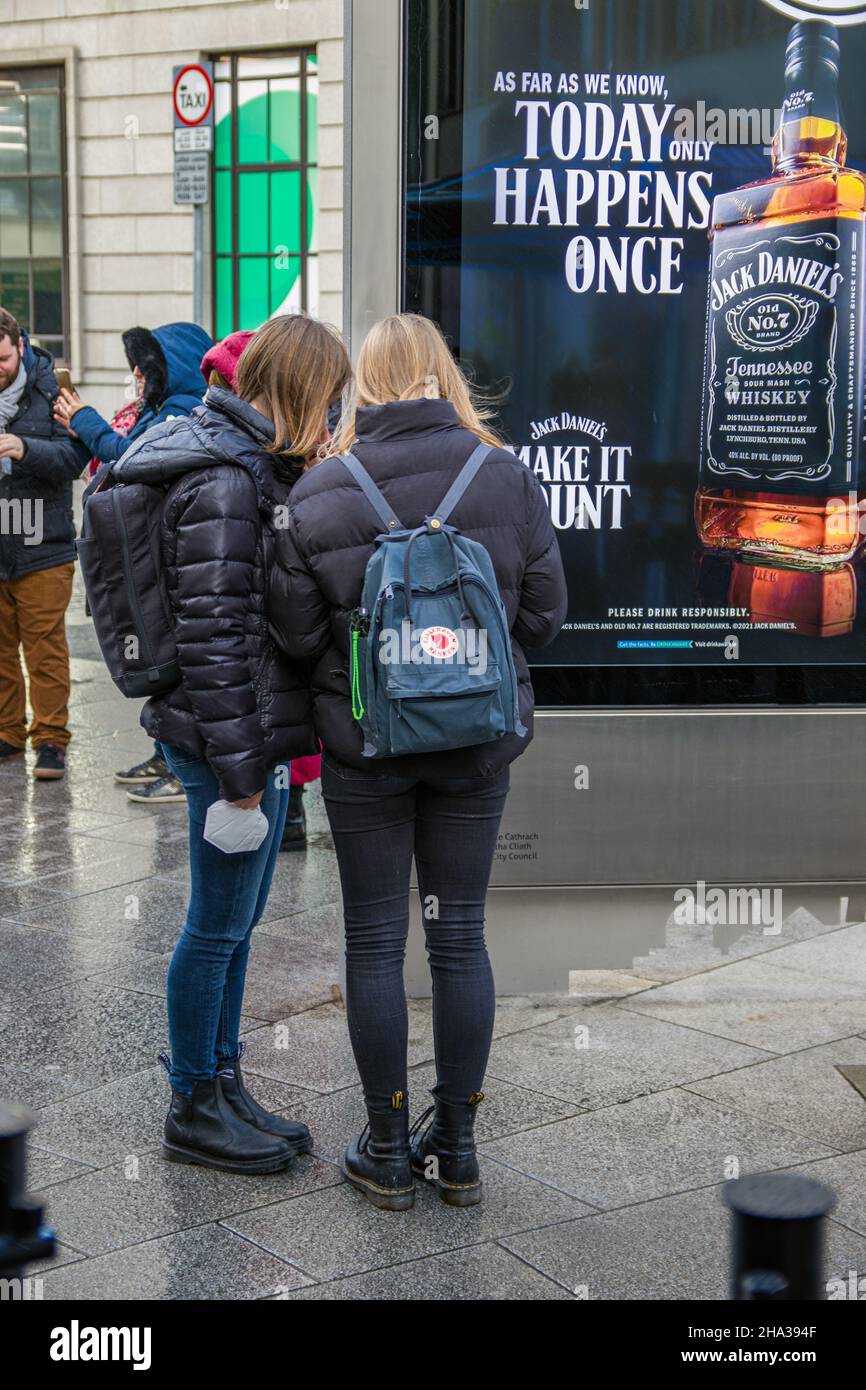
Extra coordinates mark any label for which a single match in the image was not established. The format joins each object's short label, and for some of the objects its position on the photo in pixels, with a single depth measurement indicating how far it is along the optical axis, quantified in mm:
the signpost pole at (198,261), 12438
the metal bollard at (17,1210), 1692
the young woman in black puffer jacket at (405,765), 3541
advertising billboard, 4773
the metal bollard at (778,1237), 1635
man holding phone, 7543
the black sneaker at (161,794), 7312
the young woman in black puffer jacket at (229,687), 3557
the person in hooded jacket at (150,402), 6719
